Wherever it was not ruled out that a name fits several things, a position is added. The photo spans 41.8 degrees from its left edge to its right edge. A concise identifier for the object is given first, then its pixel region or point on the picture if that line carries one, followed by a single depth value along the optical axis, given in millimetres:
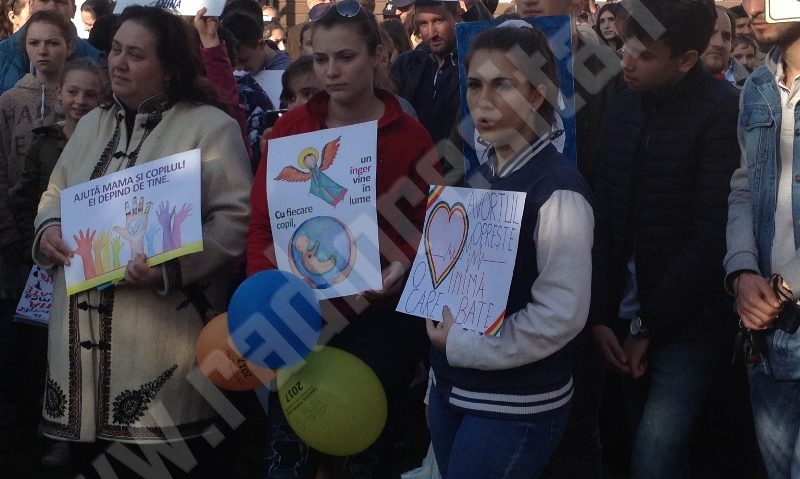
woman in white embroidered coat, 3684
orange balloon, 3330
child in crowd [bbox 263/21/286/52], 11522
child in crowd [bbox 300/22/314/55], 5180
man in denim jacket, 2844
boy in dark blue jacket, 3289
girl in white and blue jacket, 2744
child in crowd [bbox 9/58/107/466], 4602
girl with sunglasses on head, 3484
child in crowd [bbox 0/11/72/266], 5188
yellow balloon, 3199
